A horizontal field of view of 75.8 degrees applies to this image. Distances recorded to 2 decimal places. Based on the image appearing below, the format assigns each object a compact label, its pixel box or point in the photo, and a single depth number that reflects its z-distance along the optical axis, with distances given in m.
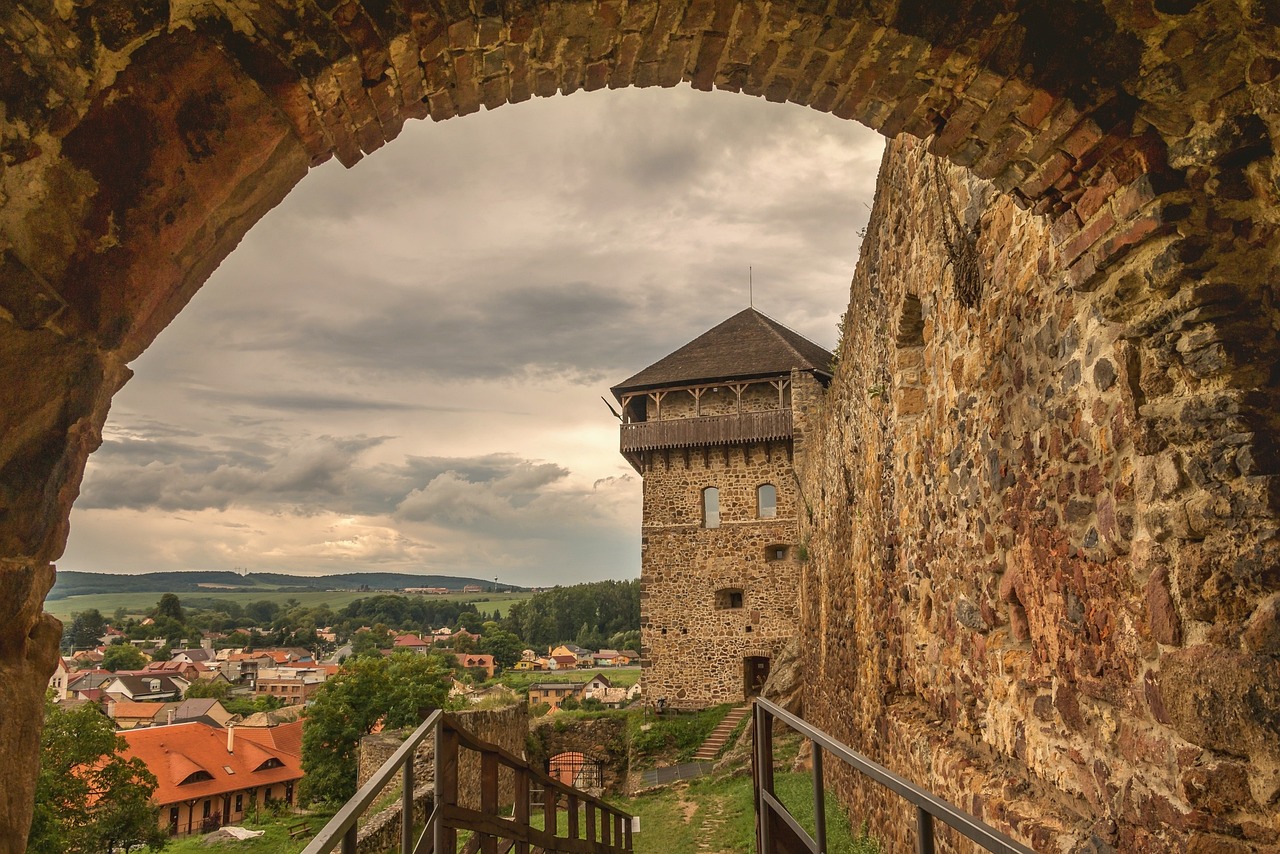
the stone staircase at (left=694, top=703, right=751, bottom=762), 16.58
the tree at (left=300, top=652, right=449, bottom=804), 26.08
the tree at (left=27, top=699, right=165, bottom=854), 21.17
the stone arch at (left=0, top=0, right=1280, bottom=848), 1.67
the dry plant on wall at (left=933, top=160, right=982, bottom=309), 3.88
